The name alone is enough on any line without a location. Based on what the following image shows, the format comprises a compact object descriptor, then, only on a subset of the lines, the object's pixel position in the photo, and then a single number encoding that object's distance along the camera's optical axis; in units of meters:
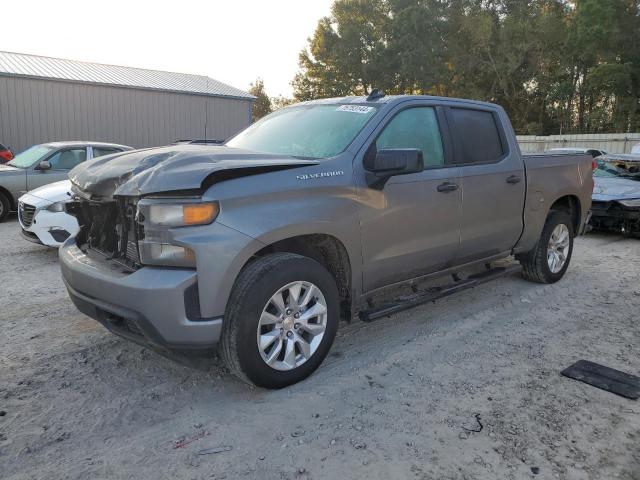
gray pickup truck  3.06
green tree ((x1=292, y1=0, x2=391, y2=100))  39.81
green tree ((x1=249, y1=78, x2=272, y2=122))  48.97
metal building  19.42
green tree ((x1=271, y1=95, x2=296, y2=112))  48.00
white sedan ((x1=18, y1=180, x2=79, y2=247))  6.79
